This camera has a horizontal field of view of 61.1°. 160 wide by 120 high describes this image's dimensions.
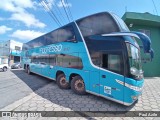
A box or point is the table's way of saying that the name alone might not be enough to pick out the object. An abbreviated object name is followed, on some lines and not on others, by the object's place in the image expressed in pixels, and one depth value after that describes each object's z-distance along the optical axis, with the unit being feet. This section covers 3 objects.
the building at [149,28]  40.09
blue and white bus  15.08
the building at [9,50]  118.08
